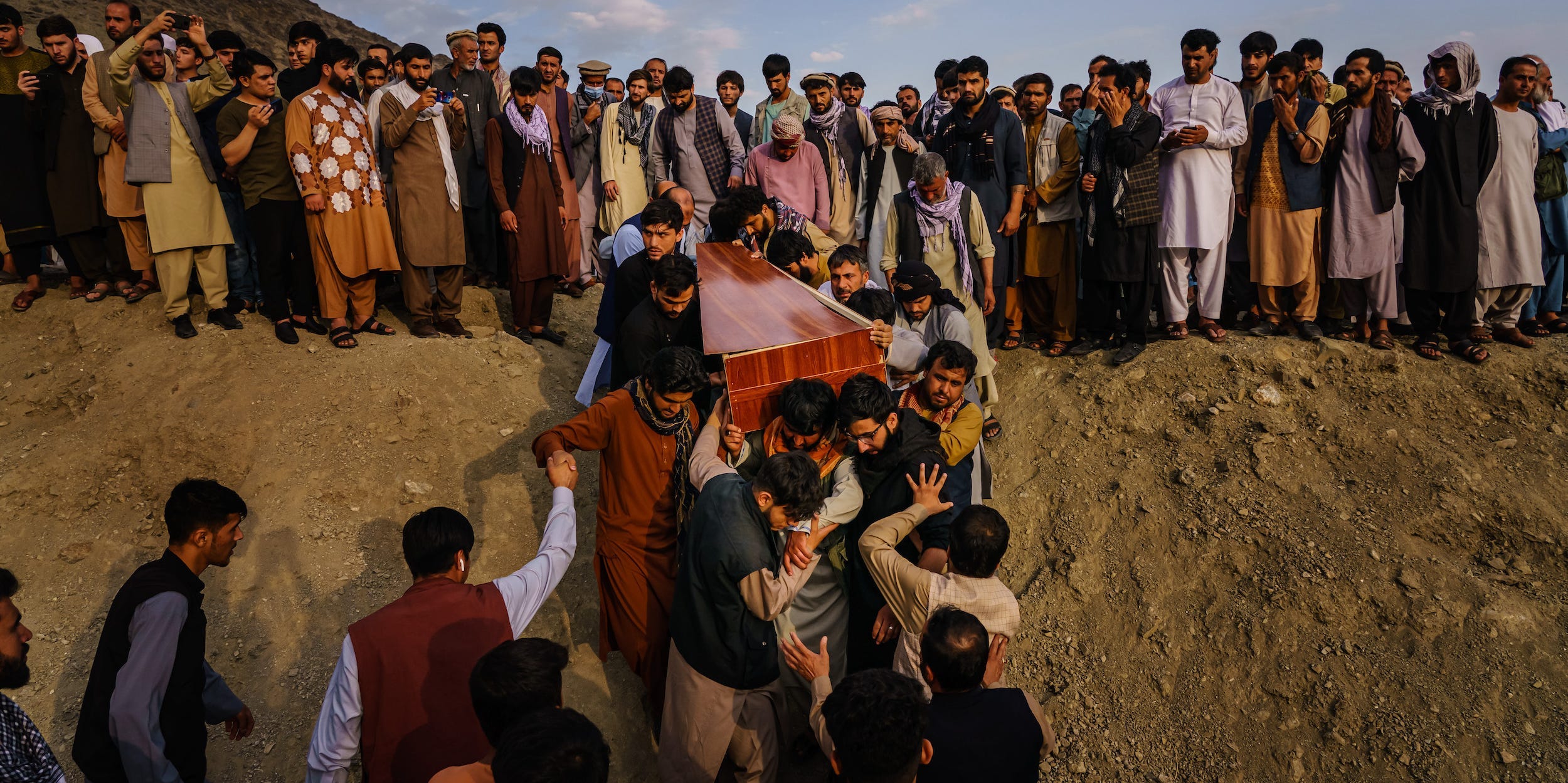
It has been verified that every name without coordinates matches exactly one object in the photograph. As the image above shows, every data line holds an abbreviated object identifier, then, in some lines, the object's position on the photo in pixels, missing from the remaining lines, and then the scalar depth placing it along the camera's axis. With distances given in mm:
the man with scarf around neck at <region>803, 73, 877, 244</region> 6023
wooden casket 3033
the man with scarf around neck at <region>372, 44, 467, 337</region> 5258
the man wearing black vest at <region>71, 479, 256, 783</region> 2217
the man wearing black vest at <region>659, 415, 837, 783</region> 2635
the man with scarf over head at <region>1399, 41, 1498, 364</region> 5051
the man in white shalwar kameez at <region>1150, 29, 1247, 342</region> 5078
